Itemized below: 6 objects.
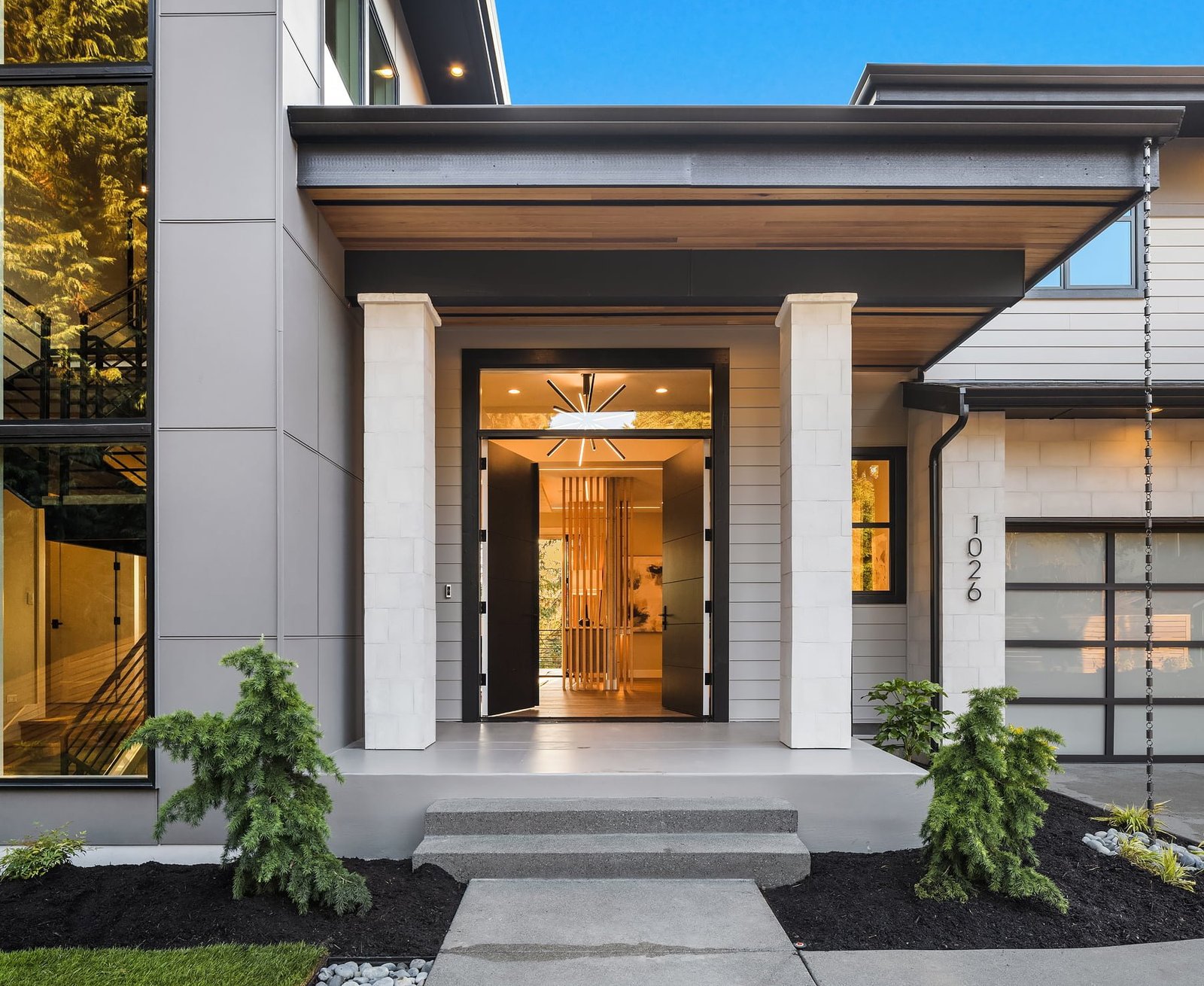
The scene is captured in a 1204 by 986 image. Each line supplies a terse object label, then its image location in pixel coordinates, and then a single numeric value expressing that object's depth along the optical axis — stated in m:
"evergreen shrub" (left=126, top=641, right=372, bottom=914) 3.83
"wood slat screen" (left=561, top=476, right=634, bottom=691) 11.48
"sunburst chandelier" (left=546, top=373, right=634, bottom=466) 7.49
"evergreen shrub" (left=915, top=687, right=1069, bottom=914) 4.13
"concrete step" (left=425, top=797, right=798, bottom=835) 4.74
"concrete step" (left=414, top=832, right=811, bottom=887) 4.50
